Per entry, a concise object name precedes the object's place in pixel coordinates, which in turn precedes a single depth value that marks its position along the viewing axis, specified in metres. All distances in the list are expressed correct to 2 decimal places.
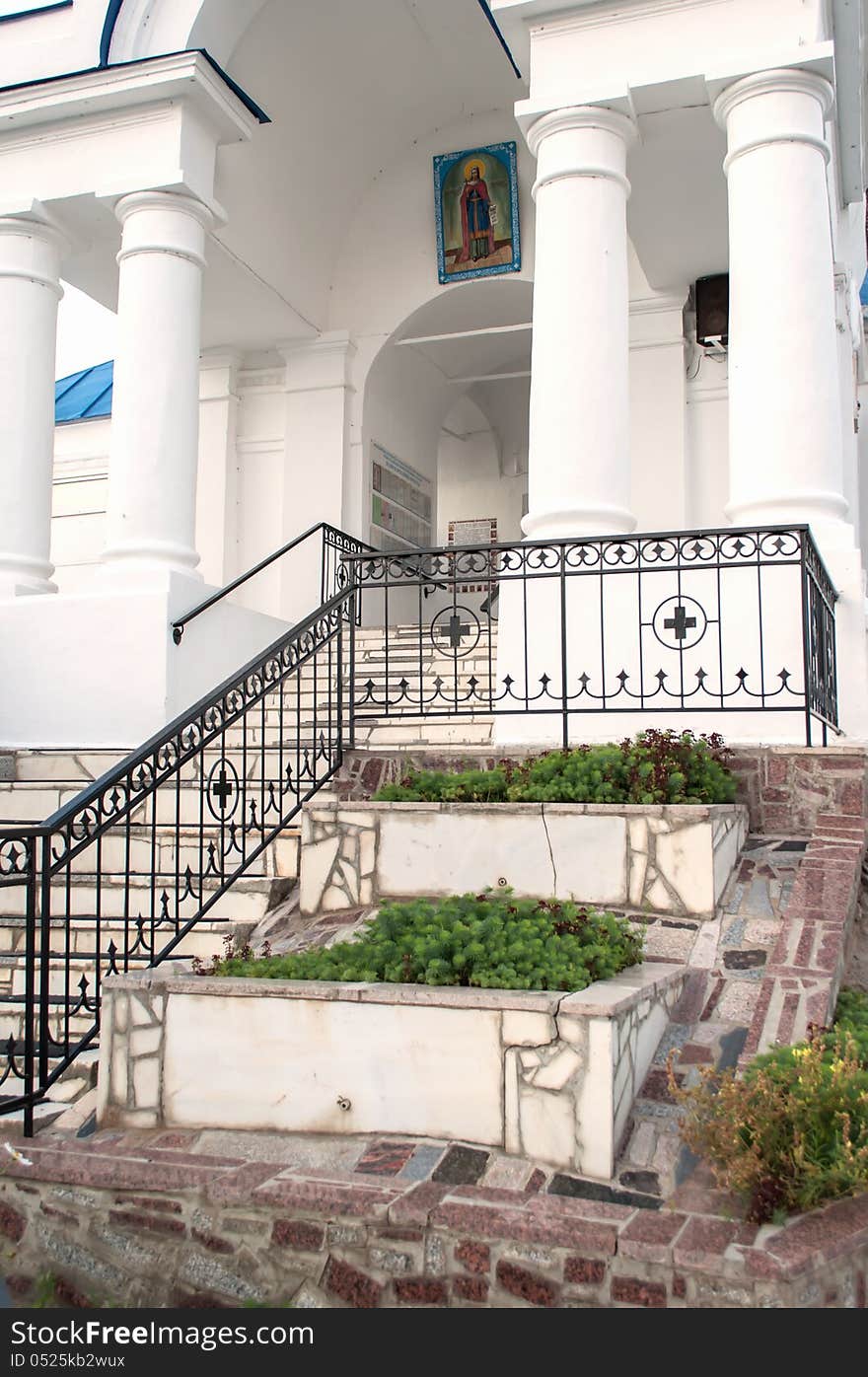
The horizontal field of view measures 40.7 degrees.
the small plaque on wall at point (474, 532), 16.61
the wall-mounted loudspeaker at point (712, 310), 10.83
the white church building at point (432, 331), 7.30
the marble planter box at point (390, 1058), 3.43
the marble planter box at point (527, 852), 4.89
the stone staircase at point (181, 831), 5.39
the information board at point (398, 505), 12.77
